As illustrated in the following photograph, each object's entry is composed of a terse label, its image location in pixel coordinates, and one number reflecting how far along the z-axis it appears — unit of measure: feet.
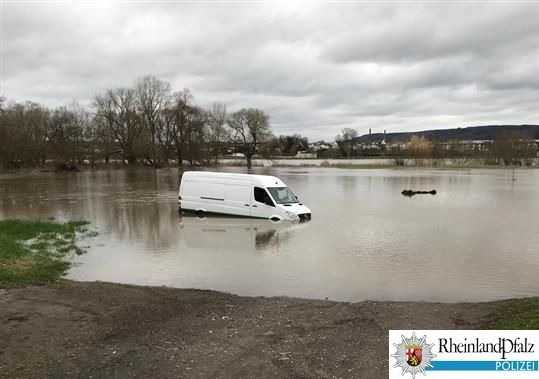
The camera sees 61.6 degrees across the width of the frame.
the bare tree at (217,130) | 324.80
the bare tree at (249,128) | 347.77
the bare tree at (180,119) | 290.56
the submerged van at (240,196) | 68.64
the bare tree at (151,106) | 288.51
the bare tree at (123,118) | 284.20
